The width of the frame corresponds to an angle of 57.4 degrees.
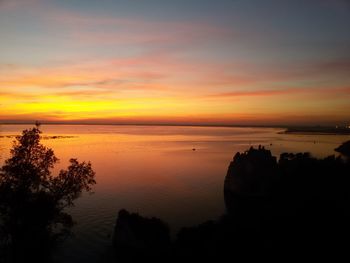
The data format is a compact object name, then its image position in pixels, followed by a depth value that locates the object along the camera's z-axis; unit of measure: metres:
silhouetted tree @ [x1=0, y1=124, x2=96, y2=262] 24.19
